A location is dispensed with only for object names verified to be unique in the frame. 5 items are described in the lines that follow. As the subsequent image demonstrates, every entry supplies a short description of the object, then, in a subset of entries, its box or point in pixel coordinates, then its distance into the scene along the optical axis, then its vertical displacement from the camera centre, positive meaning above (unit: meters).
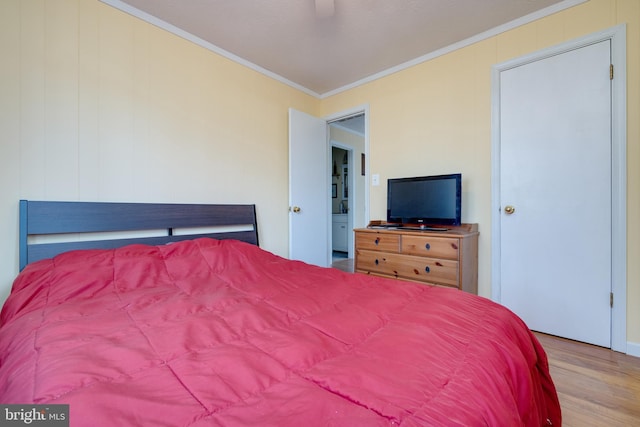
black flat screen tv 2.36 +0.11
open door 3.16 +0.26
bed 0.55 -0.39
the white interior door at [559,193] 1.95 +0.15
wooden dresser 2.11 -0.37
